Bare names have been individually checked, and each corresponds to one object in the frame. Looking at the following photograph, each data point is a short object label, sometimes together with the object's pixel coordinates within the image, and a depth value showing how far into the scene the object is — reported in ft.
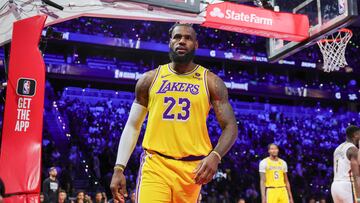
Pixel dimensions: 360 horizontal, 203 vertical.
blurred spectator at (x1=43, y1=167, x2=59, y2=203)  34.78
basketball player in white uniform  22.58
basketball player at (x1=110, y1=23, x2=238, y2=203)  11.01
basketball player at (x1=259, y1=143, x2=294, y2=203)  29.76
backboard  28.96
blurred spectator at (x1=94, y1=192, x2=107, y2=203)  42.16
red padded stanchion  24.29
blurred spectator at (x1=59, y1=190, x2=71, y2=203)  36.32
